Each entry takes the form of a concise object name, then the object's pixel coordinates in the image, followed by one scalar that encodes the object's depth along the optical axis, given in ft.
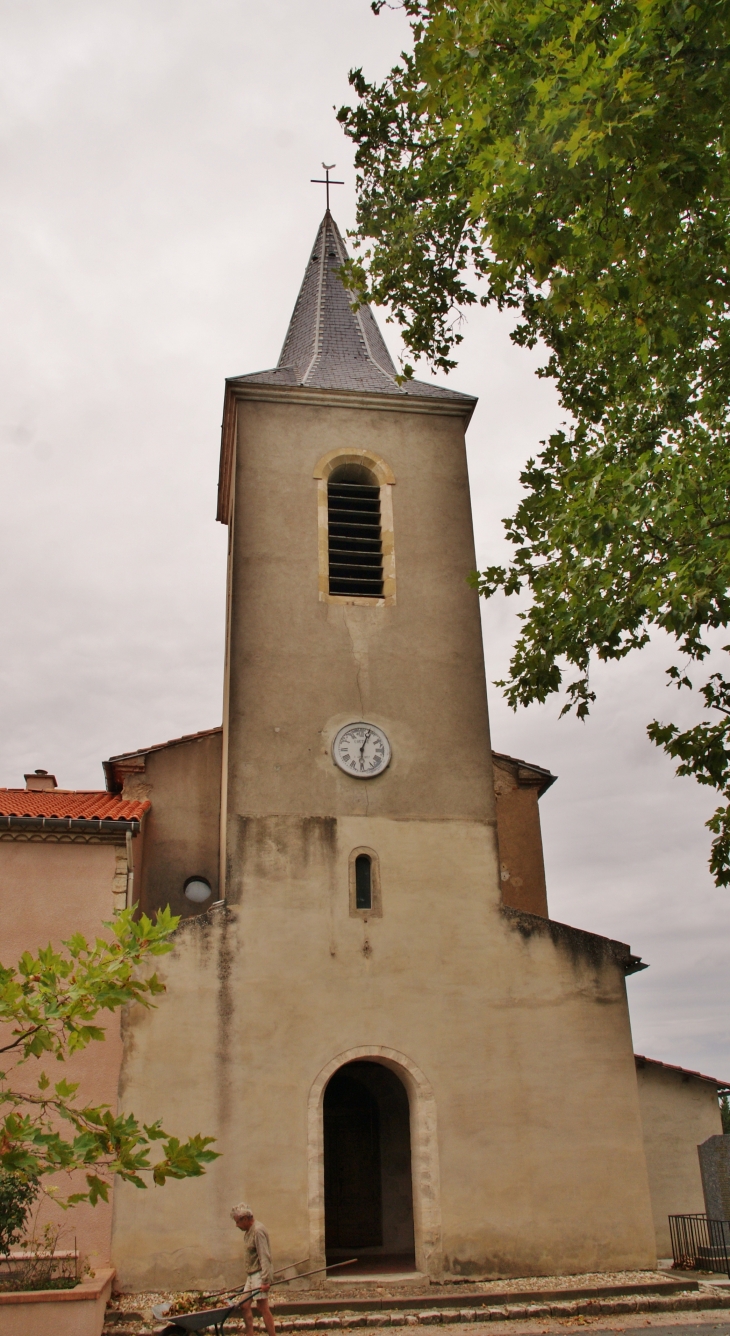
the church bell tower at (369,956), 40.32
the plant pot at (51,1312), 30.71
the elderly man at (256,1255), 28.71
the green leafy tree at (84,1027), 16.22
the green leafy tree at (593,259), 22.16
